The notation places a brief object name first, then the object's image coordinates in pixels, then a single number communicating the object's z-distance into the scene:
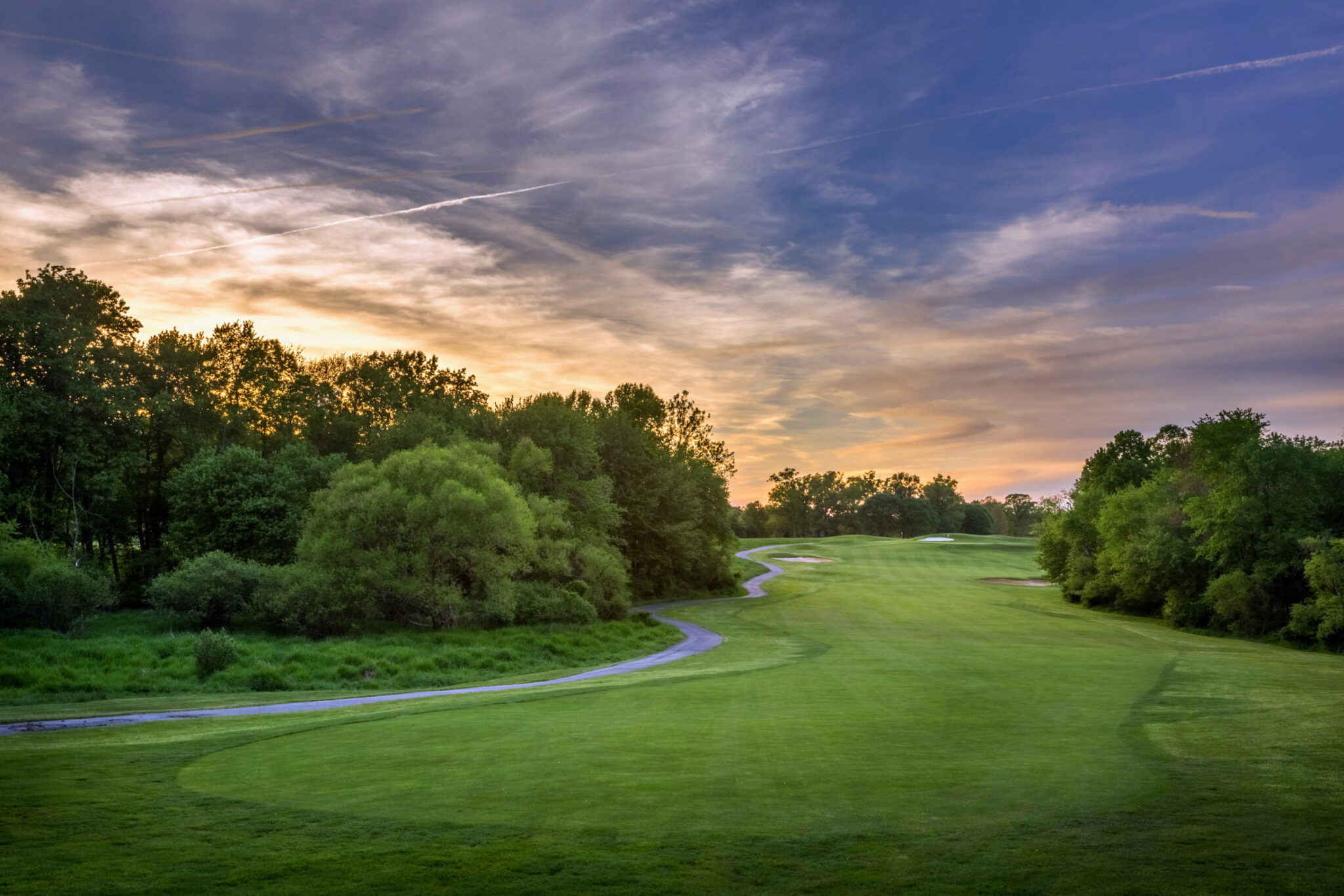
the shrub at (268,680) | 25.06
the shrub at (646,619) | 43.18
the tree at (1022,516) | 186.25
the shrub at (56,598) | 30.41
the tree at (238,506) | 43.62
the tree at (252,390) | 54.75
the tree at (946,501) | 165.38
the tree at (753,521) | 164.25
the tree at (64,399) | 42.31
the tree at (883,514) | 160.25
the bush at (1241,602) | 40.84
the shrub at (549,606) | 39.47
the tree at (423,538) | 35.06
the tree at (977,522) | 168.00
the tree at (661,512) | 61.81
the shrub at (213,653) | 25.44
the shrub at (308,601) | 33.25
